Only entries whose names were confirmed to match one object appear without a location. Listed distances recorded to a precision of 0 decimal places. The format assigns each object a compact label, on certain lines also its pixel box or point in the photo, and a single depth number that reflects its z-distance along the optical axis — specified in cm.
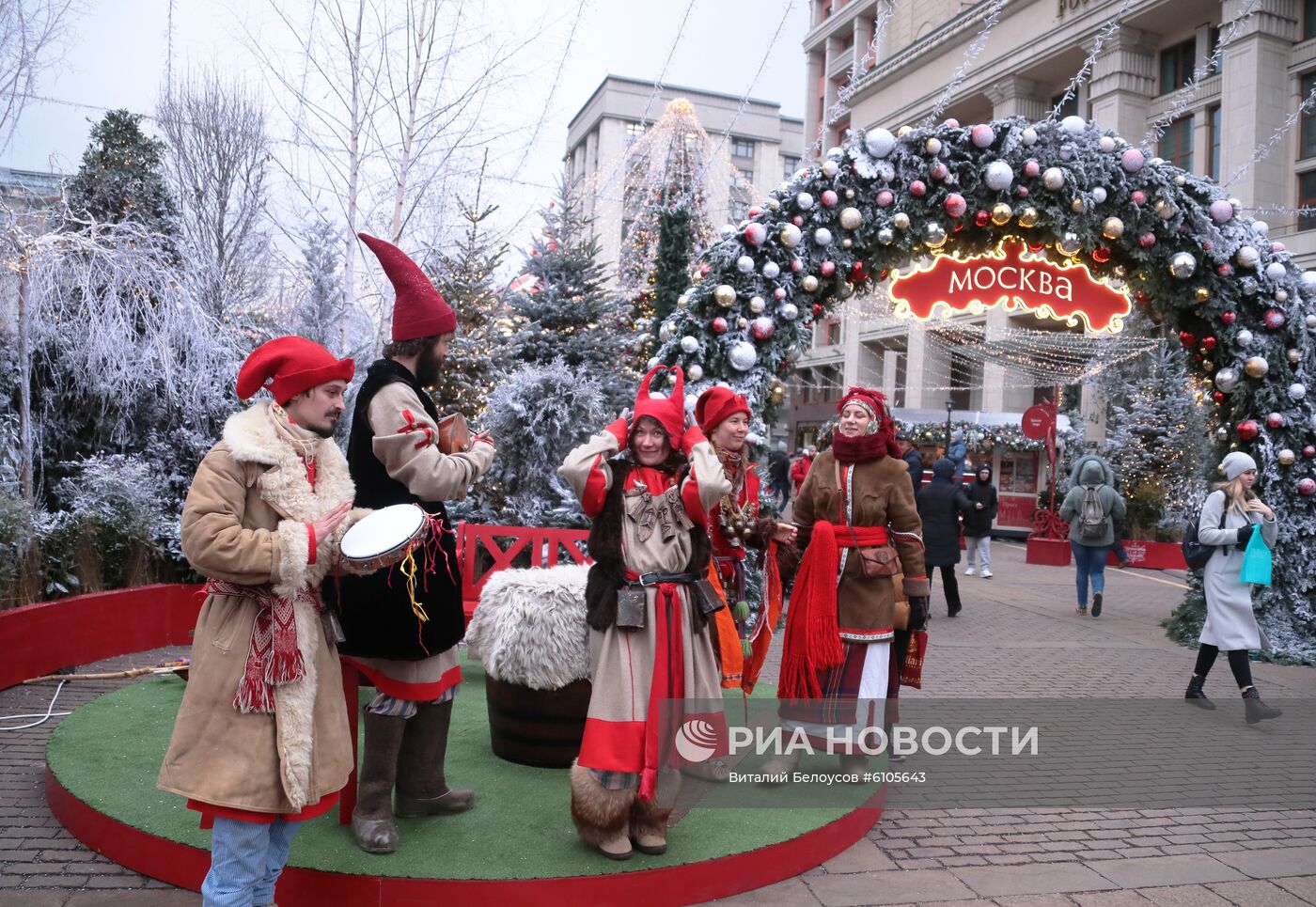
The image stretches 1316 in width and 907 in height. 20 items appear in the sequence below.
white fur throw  466
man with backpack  1158
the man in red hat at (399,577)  351
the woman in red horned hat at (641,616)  375
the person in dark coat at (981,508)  1497
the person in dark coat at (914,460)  1160
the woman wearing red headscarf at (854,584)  496
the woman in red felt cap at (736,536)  429
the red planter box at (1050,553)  1814
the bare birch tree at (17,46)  874
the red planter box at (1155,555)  1791
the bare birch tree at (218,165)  1867
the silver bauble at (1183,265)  925
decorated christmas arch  872
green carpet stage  353
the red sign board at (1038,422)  2227
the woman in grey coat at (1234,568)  682
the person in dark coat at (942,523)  1095
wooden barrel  480
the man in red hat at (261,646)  280
